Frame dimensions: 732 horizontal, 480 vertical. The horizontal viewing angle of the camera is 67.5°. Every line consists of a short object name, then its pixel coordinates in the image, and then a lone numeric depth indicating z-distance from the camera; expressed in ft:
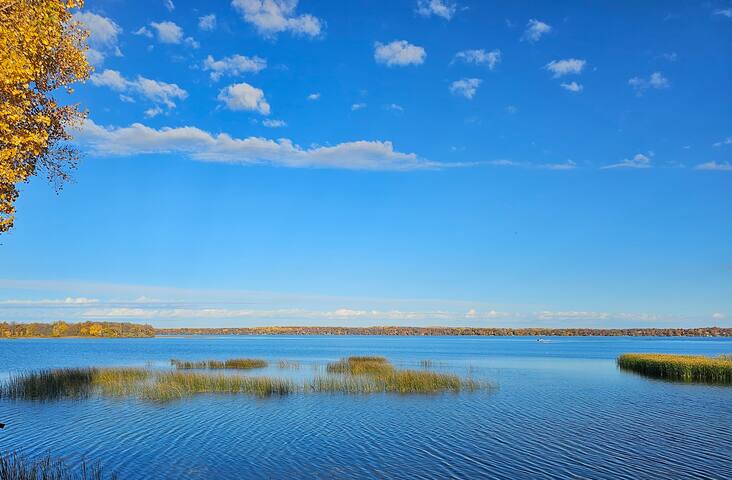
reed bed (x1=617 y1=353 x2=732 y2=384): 129.80
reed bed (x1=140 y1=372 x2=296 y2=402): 97.55
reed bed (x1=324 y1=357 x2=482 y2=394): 107.76
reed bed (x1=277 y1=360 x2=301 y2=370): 163.32
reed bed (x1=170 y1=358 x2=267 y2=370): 160.66
